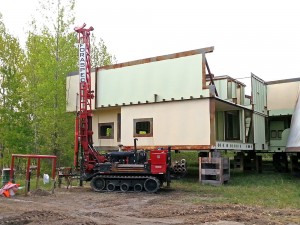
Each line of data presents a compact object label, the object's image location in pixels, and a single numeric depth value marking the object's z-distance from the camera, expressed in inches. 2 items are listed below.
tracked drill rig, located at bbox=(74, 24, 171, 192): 606.9
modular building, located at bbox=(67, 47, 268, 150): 733.9
